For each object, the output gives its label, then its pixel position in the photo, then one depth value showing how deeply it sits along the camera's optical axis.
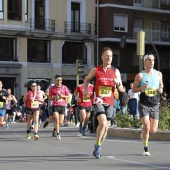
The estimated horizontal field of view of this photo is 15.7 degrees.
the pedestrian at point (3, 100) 22.08
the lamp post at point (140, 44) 20.78
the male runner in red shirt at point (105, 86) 12.10
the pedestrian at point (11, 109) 29.50
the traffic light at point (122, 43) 39.55
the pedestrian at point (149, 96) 12.65
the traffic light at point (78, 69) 31.34
